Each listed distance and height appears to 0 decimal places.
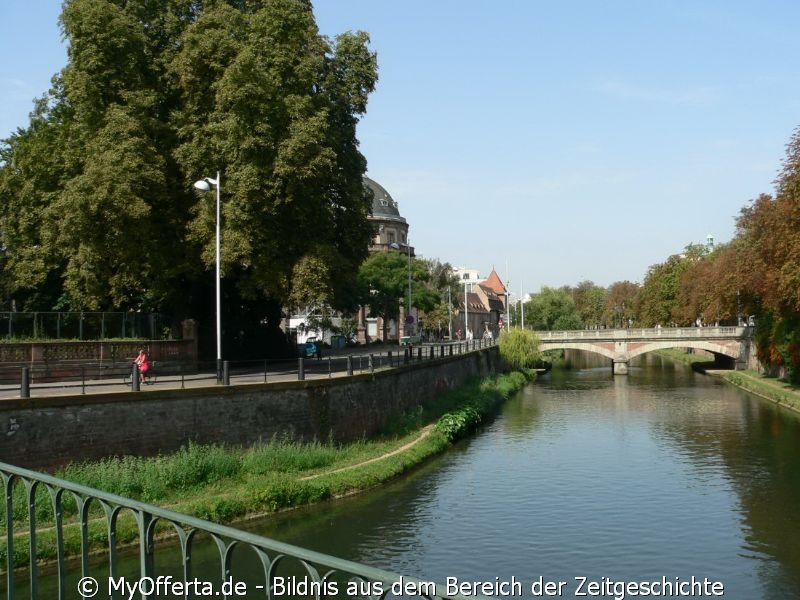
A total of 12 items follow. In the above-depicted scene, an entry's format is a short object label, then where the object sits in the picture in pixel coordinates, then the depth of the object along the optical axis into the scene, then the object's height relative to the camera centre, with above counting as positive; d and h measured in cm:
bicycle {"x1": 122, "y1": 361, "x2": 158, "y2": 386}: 2707 -153
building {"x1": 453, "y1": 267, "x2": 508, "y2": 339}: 13812 +350
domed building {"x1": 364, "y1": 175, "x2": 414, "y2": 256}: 10725 +1388
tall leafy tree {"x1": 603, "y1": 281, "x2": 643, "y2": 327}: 14250 +321
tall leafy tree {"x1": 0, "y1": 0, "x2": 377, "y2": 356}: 2966 +662
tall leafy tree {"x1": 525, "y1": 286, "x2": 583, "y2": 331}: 11662 +138
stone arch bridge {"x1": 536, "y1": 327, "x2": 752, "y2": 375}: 7612 -193
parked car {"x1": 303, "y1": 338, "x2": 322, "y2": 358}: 5084 -126
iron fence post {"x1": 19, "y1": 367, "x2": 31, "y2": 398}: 2103 -130
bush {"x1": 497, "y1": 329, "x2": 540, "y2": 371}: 7375 -216
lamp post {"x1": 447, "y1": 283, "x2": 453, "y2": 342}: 9994 +234
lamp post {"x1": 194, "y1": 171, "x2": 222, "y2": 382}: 2541 +446
